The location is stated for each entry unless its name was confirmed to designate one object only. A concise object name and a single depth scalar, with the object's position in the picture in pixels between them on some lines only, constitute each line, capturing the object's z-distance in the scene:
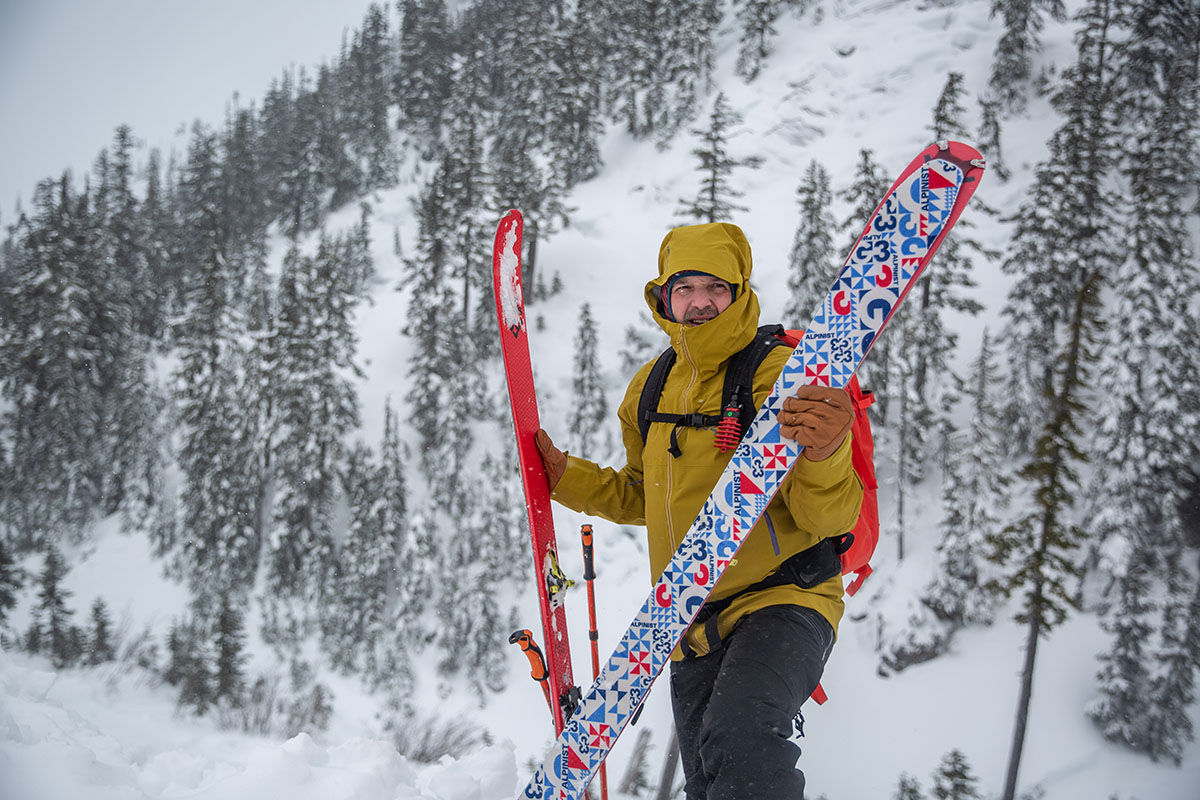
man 1.93
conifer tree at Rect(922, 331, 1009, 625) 16.41
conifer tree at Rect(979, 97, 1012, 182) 29.41
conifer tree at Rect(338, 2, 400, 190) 46.22
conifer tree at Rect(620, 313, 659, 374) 25.55
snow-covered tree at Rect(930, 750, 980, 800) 11.67
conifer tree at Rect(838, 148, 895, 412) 17.44
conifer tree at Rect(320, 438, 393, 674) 19.77
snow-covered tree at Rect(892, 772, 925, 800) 12.09
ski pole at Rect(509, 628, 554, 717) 2.95
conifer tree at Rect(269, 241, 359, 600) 21.28
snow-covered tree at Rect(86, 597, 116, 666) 16.97
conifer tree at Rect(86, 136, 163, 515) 25.38
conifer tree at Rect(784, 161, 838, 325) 17.94
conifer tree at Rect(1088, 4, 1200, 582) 15.85
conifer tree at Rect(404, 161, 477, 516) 21.92
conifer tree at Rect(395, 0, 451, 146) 47.12
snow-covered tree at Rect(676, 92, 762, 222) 15.51
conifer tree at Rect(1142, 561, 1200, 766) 13.58
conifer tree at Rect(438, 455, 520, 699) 19.05
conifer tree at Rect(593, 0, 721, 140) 39.19
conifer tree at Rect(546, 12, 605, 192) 34.75
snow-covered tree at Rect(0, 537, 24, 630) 17.06
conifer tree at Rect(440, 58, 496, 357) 25.36
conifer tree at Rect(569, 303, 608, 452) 23.30
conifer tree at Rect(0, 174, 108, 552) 25.00
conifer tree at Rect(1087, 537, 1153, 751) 13.67
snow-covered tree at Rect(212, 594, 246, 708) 16.03
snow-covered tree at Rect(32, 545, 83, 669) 16.73
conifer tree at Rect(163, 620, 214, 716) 14.35
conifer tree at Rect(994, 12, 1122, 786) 18.80
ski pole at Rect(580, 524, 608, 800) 3.23
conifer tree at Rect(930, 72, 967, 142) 17.32
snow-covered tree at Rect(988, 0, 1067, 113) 32.62
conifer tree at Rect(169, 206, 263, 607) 21.64
